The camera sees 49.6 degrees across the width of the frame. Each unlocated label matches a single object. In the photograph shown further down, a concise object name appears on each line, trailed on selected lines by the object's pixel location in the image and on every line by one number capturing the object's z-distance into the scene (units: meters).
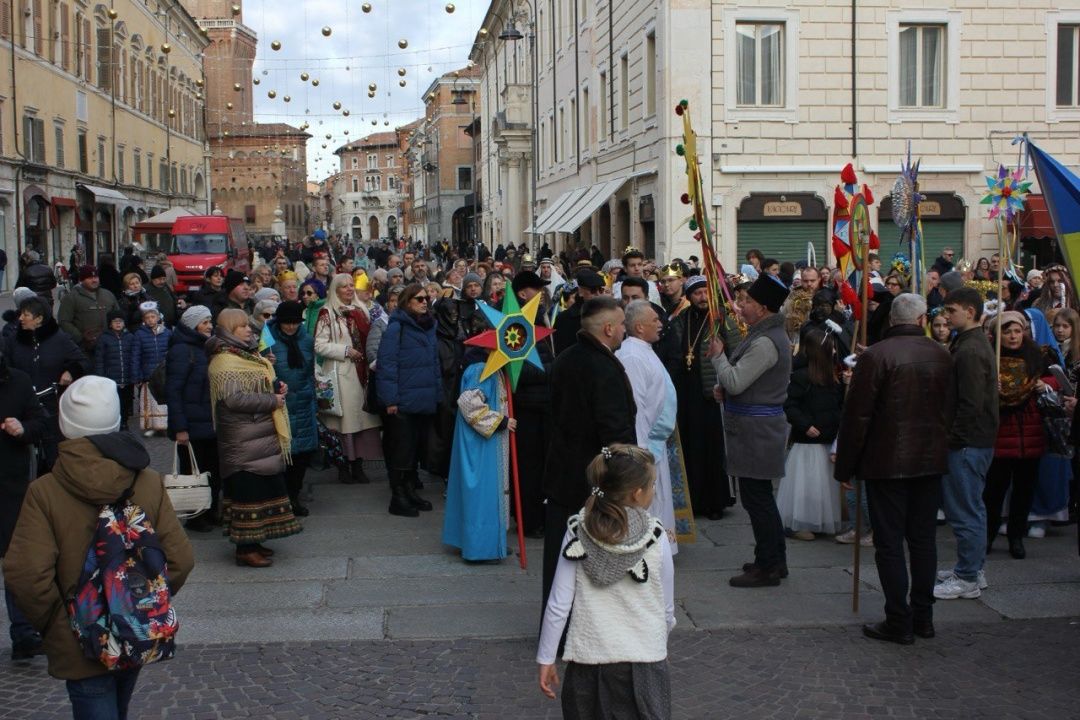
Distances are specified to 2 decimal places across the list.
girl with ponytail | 4.07
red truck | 32.22
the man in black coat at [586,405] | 5.71
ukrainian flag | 6.67
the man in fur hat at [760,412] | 7.11
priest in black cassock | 9.16
